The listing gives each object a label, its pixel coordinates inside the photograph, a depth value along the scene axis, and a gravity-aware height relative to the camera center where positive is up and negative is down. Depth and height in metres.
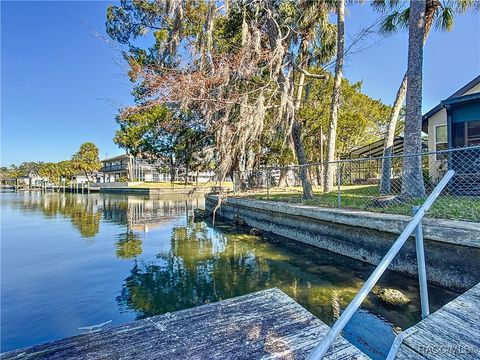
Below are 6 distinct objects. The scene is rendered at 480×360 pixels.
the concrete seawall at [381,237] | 3.61 -1.08
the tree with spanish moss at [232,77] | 8.21 +3.25
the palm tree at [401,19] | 8.31 +5.46
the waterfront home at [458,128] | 7.88 +1.74
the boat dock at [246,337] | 1.52 -1.24
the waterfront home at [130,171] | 41.19 +1.48
